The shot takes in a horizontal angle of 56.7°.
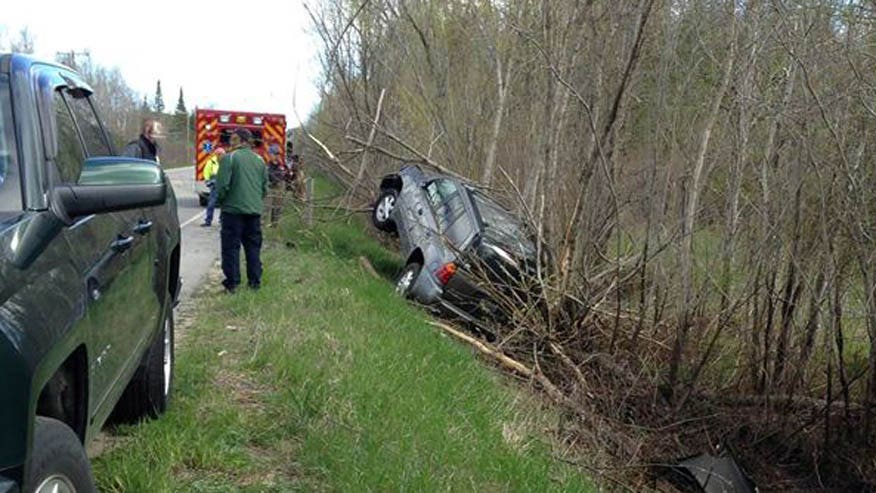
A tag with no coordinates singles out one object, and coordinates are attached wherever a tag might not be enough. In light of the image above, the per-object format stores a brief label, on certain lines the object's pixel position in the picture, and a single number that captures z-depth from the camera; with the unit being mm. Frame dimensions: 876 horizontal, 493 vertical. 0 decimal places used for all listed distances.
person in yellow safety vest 15250
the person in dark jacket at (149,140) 9342
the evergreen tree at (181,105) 98262
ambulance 19359
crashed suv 9578
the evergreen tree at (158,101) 90588
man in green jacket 8539
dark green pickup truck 2080
